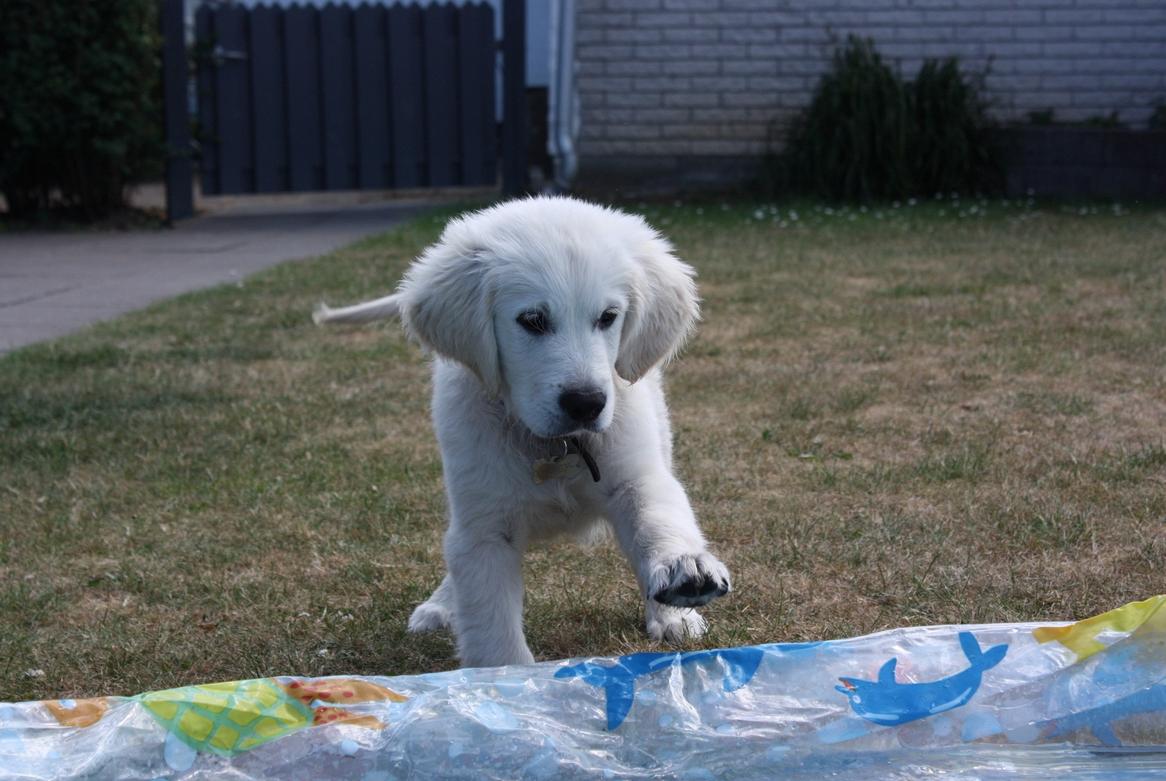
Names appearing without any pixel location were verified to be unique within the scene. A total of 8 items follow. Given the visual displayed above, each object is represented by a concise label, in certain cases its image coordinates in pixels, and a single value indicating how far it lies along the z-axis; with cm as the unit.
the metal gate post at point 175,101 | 1158
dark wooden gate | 1257
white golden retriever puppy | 282
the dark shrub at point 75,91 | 1082
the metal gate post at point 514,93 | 1285
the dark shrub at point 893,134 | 1240
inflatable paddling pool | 228
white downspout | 1317
